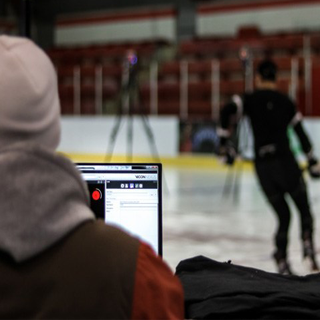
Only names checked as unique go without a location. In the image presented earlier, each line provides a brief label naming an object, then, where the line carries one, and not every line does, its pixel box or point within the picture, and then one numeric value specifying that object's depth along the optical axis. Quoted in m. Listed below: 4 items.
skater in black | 8.78
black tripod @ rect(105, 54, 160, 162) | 15.04
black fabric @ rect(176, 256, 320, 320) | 4.48
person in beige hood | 2.86
